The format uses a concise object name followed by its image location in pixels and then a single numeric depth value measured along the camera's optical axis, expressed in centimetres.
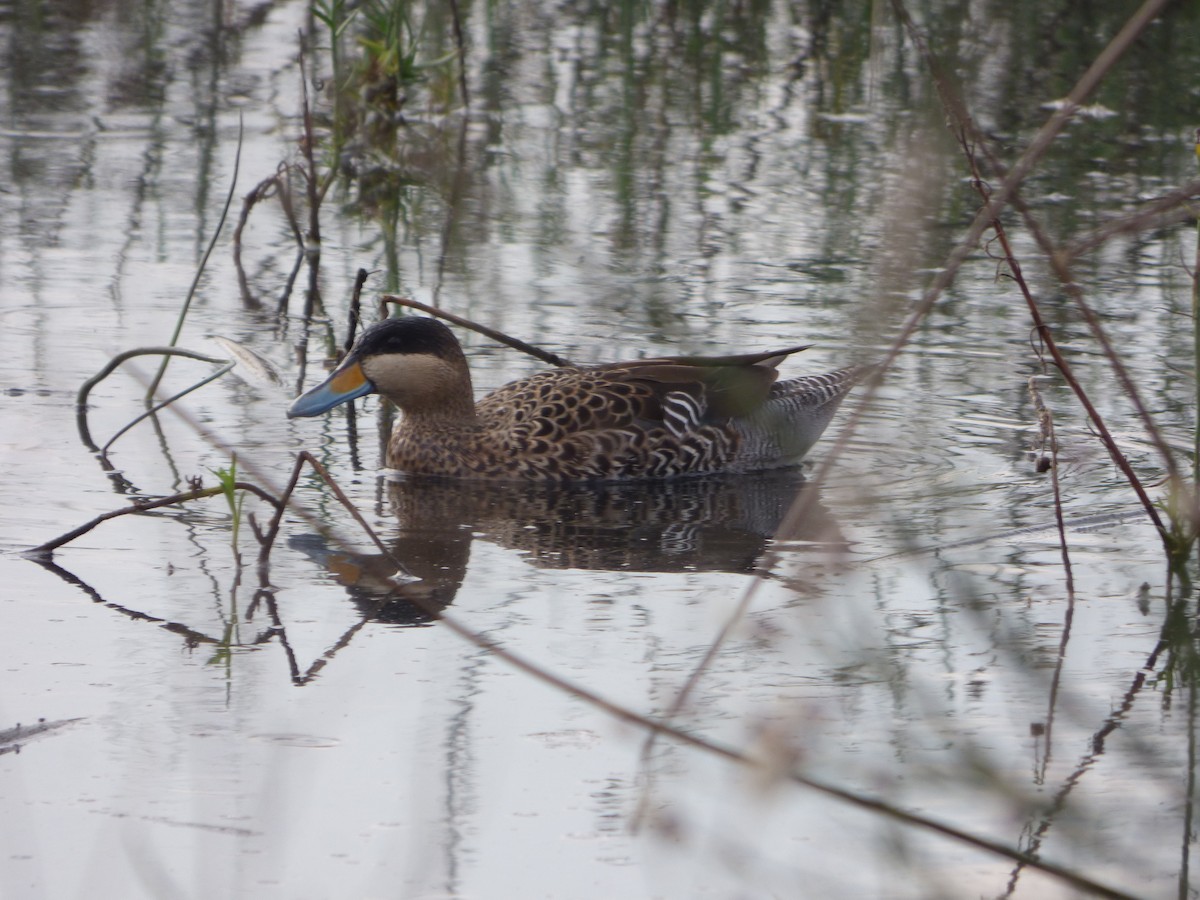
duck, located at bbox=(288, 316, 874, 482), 1363
